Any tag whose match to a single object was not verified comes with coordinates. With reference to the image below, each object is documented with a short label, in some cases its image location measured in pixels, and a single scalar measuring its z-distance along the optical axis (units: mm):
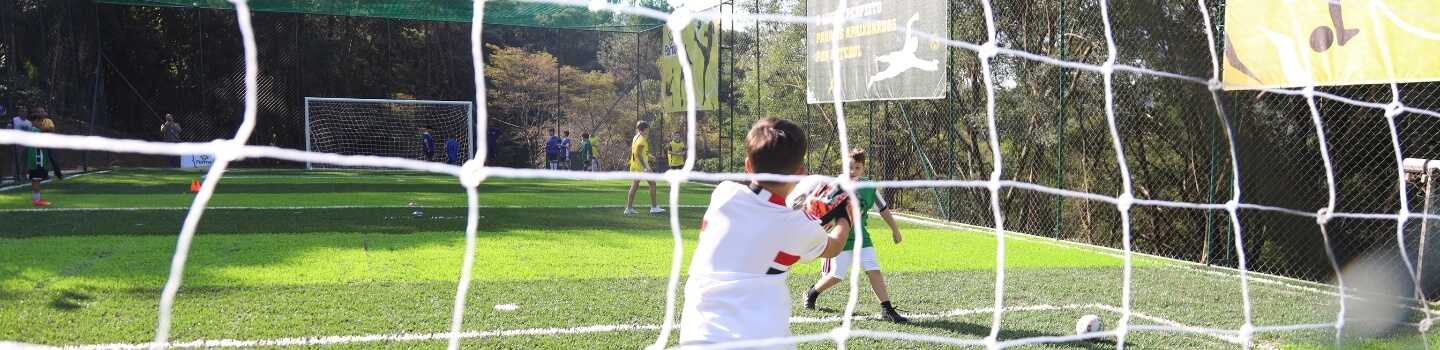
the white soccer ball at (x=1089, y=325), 4598
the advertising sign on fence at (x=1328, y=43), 5586
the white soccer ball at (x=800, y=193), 2980
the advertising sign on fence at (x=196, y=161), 21234
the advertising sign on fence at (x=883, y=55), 10838
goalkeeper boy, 2457
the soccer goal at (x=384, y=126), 25453
